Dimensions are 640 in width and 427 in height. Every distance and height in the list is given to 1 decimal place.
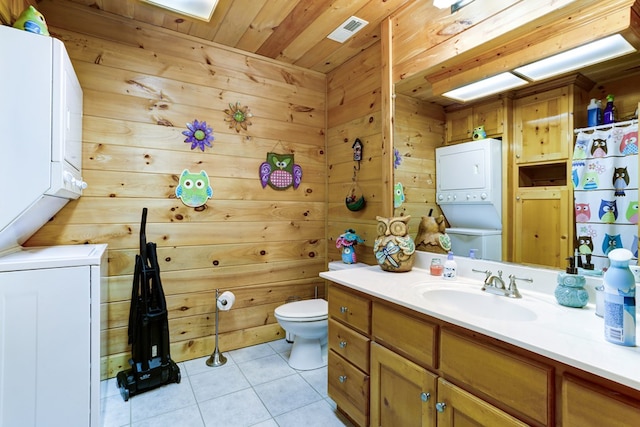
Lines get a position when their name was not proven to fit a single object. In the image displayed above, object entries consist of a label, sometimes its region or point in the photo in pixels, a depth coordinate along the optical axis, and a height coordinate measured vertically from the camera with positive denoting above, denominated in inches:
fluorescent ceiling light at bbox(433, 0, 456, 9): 66.1 +46.1
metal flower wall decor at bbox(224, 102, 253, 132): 99.3 +32.6
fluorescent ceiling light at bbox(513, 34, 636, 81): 46.6 +26.2
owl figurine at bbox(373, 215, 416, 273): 71.1 -6.7
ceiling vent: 83.4 +52.9
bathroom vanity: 31.0 -17.6
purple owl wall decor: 105.2 +15.6
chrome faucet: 53.1 -12.1
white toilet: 85.2 -31.0
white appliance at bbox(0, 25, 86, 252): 50.0 +15.4
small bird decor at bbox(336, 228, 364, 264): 98.1 -8.6
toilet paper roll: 92.7 -25.2
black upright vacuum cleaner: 77.1 -29.3
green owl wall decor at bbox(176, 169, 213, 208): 92.2 +8.4
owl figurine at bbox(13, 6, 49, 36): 53.7 +33.8
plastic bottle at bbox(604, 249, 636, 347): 33.2 -9.1
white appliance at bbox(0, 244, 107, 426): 50.2 -21.0
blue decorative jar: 45.7 -10.9
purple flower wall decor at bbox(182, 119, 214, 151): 93.0 +25.0
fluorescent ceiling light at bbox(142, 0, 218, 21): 76.4 +53.2
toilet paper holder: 92.0 -27.2
